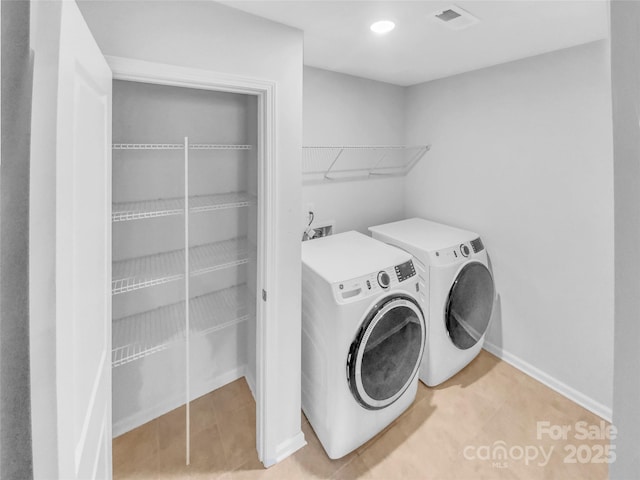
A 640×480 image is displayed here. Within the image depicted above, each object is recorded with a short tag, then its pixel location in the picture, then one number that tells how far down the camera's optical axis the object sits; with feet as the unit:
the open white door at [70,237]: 1.60
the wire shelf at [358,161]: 8.52
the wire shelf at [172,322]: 6.04
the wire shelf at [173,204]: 5.24
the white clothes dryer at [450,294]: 7.29
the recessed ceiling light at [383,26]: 5.32
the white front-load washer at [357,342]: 5.54
